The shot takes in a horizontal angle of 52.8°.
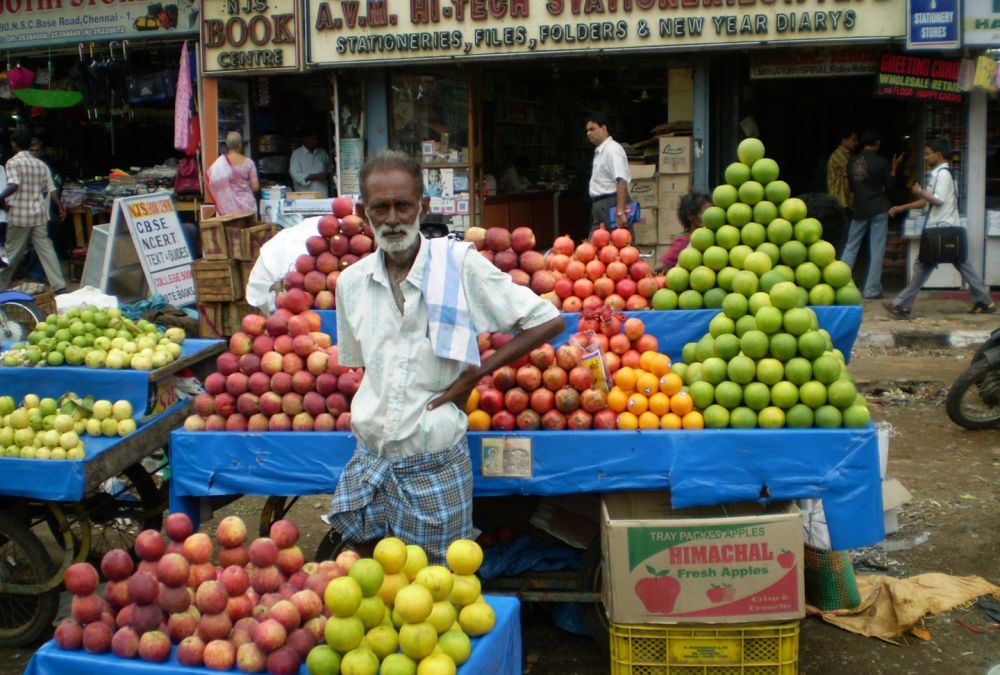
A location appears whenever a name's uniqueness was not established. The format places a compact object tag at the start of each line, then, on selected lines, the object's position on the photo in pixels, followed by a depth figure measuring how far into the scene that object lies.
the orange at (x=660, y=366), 4.27
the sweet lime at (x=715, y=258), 4.86
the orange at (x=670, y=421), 3.97
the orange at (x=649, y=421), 3.98
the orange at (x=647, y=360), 4.34
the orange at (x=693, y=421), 3.95
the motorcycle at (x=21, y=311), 7.97
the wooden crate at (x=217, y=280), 9.39
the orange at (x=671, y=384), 4.09
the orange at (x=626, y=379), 4.17
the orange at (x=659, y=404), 4.04
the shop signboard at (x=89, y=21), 12.56
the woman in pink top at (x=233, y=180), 11.77
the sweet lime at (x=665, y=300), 4.96
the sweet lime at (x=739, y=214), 4.85
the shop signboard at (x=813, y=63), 11.08
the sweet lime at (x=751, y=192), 4.85
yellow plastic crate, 3.63
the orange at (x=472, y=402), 4.09
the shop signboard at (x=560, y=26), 10.38
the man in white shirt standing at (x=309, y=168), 13.09
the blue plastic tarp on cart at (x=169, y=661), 2.59
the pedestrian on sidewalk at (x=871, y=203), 10.87
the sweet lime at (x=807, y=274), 4.70
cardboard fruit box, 3.60
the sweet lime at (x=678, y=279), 4.96
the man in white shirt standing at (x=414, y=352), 3.11
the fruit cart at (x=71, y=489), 4.25
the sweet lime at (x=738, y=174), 4.93
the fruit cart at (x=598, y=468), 3.77
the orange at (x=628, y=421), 3.98
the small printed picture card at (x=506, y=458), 3.97
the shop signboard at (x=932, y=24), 9.93
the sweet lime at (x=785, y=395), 3.87
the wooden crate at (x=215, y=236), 9.44
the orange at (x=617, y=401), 4.08
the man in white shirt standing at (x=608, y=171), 10.52
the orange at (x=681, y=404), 4.00
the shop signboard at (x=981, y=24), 10.04
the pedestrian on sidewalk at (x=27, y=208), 11.73
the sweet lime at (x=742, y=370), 3.94
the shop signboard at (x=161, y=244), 9.69
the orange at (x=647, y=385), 4.11
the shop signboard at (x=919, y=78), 10.60
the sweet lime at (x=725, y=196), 4.91
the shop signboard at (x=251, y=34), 11.84
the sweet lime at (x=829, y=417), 3.81
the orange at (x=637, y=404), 4.05
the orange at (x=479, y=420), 4.06
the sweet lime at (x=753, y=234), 4.80
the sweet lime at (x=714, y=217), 4.89
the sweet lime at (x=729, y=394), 3.93
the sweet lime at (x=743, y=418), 3.90
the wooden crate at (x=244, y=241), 9.38
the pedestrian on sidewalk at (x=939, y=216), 10.14
